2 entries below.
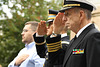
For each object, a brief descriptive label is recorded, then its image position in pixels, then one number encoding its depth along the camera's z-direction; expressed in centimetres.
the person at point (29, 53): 823
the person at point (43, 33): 645
